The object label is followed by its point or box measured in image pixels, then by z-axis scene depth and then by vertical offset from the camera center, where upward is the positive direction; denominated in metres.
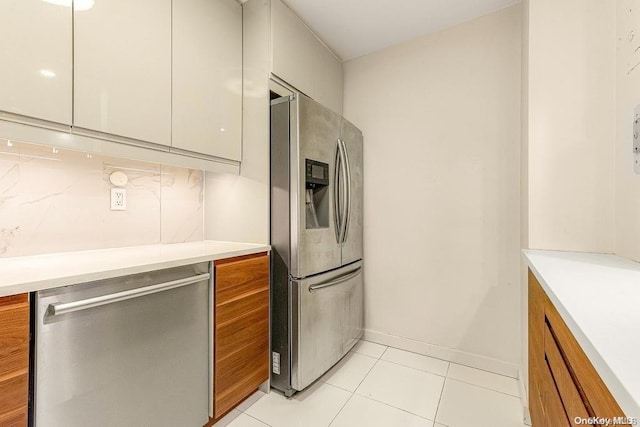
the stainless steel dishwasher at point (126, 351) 0.87 -0.51
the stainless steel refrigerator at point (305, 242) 1.63 -0.17
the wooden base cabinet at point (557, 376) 0.50 -0.39
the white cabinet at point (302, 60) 1.76 +1.13
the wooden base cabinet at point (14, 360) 0.76 -0.41
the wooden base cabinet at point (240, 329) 1.38 -0.62
